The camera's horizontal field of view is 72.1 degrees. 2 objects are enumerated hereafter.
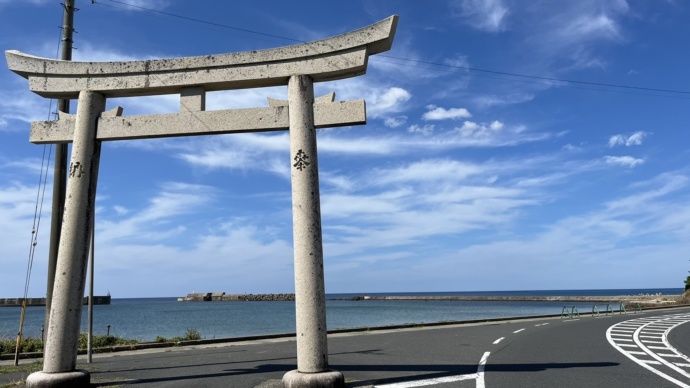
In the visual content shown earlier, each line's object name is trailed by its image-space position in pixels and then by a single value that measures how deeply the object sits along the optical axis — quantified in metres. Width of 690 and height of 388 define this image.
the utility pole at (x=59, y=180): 9.81
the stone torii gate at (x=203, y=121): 7.85
